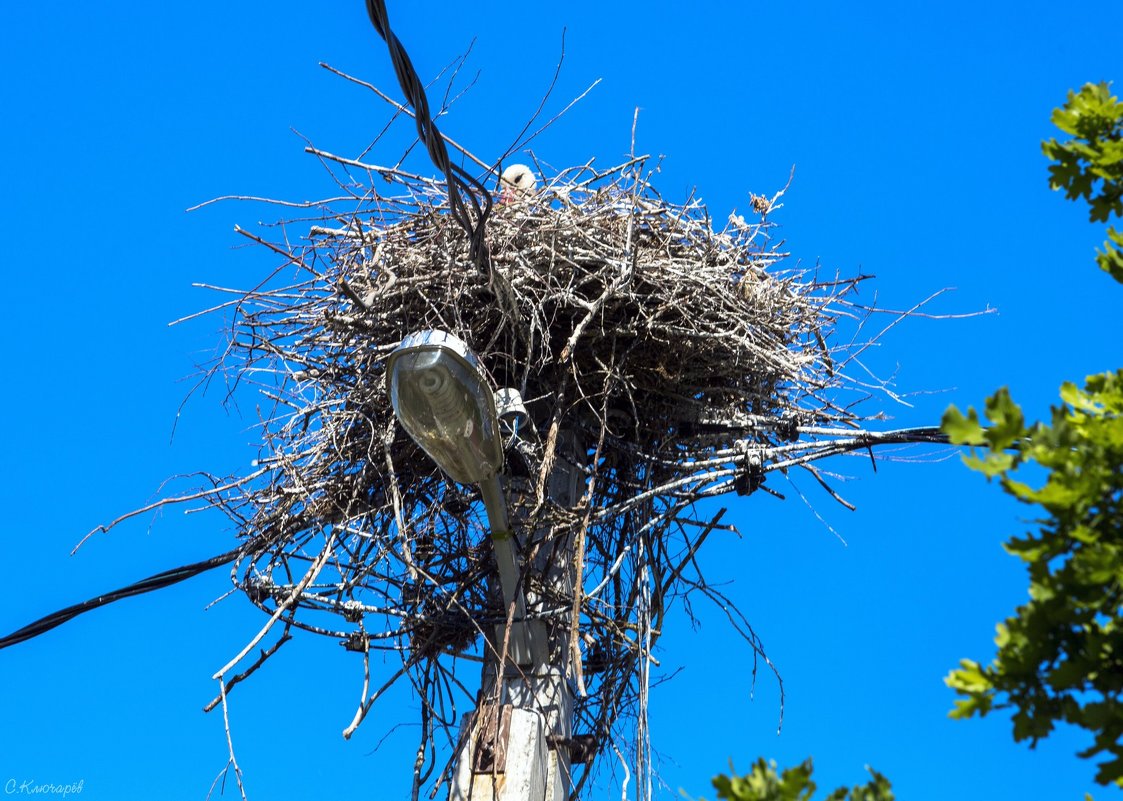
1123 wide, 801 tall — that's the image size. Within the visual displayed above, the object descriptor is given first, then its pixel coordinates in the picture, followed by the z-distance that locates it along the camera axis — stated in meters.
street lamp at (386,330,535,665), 6.44
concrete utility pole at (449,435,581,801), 7.54
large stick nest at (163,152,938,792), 8.48
